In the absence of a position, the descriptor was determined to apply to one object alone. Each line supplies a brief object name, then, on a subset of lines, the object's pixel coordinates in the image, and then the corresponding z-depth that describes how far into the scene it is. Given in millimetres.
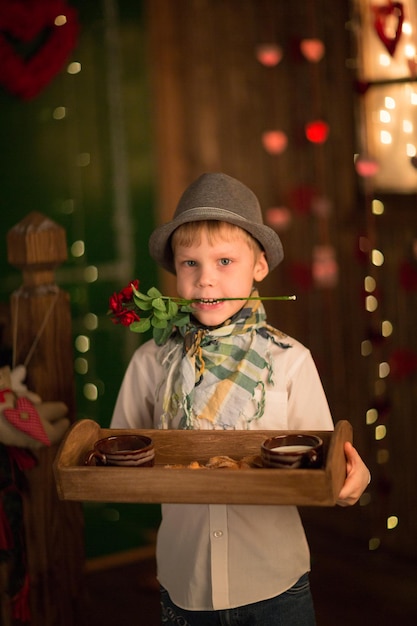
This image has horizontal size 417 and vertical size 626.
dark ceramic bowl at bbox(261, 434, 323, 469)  2195
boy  2358
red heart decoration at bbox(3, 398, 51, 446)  2577
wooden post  2706
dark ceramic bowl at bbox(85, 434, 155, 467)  2254
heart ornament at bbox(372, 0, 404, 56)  3103
